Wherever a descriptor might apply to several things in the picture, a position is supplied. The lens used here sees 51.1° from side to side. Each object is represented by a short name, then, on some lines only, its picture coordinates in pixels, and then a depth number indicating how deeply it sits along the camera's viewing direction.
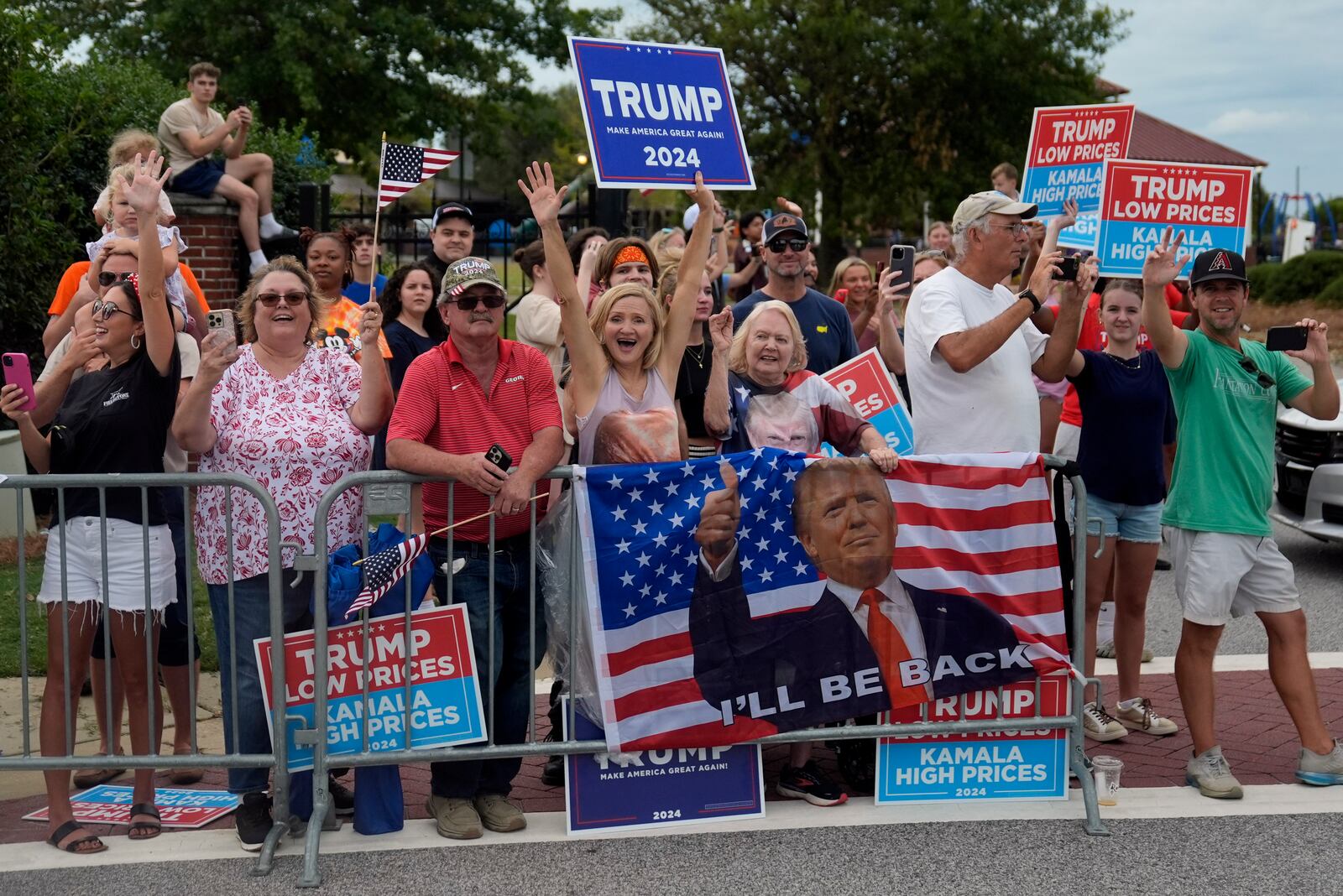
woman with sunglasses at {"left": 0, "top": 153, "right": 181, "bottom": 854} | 5.09
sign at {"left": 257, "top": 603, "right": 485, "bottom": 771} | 5.05
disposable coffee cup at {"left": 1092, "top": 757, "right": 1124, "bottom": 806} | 5.32
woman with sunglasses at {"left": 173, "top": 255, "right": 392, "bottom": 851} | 5.07
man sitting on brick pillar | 10.82
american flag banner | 5.17
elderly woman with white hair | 5.64
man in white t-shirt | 5.62
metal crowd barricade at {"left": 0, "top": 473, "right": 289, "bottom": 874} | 4.85
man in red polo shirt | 5.11
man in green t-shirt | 5.59
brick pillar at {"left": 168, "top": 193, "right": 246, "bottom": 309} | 11.25
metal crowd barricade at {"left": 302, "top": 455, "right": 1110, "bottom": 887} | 4.90
